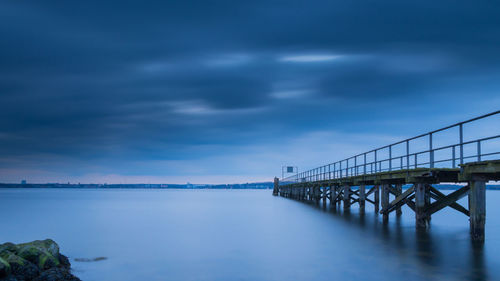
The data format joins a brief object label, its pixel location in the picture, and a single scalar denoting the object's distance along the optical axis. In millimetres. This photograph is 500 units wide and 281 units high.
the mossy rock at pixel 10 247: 12620
